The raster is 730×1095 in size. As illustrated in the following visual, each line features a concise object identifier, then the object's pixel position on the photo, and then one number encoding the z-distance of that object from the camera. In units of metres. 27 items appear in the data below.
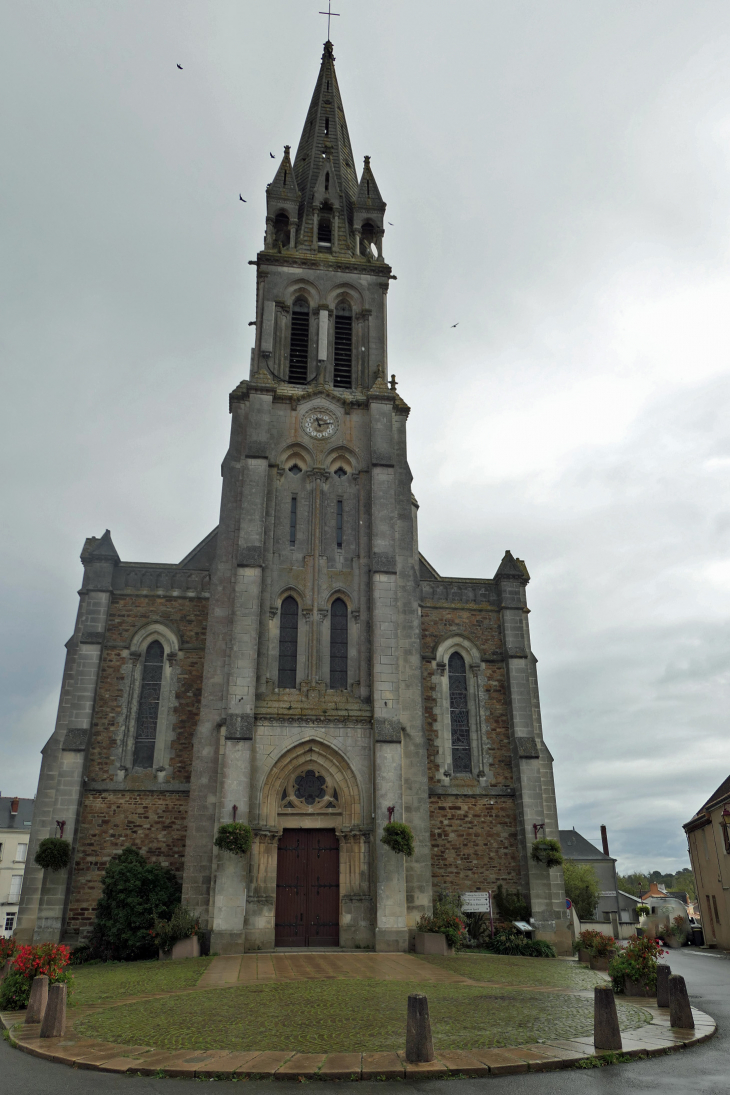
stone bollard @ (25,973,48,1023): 10.16
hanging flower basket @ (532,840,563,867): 23.30
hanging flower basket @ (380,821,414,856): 20.72
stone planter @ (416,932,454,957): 19.94
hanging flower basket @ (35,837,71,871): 21.11
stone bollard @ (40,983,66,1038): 9.19
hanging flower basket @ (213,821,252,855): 20.00
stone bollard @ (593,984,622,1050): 8.12
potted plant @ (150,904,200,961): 19.25
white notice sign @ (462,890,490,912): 22.73
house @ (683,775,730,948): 30.92
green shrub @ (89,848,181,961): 19.94
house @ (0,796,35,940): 52.81
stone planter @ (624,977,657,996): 12.13
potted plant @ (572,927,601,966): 17.38
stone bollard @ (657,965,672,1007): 10.66
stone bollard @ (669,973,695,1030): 9.45
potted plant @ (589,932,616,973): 16.88
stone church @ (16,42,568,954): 21.44
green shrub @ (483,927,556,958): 21.55
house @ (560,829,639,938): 59.03
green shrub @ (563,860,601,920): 48.06
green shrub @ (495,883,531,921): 23.08
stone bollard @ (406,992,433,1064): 7.55
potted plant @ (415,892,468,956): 19.97
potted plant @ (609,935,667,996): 11.97
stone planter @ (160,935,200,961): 19.22
